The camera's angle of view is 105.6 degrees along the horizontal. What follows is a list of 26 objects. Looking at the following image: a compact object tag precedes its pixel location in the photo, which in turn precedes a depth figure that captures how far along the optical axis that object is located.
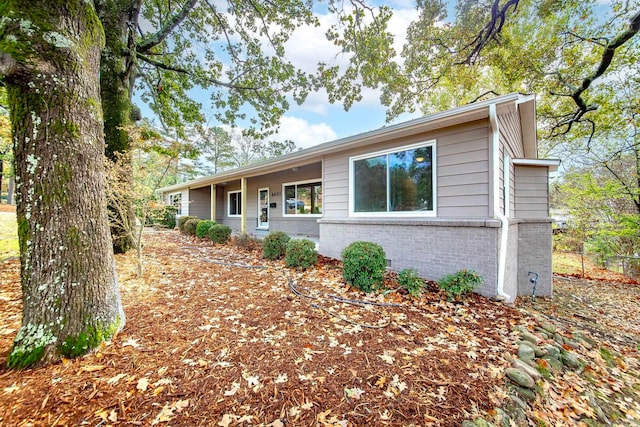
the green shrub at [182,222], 12.61
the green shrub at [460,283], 4.03
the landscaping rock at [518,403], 2.12
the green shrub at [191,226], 11.45
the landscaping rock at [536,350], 2.90
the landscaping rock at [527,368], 2.49
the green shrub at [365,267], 4.40
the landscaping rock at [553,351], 3.01
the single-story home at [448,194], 4.15
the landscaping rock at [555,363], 2.84
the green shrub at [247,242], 8.28
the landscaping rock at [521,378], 2.33
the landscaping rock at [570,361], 3.01
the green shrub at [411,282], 4.17
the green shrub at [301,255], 5.62
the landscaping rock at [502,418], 1.91
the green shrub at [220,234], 9.12
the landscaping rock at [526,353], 2.73
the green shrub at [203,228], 10.12
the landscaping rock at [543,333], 3.37
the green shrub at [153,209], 5.07
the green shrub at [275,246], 6.58
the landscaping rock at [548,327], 3.59
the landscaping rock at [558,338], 3.46
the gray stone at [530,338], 3.11
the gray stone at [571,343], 3.48
